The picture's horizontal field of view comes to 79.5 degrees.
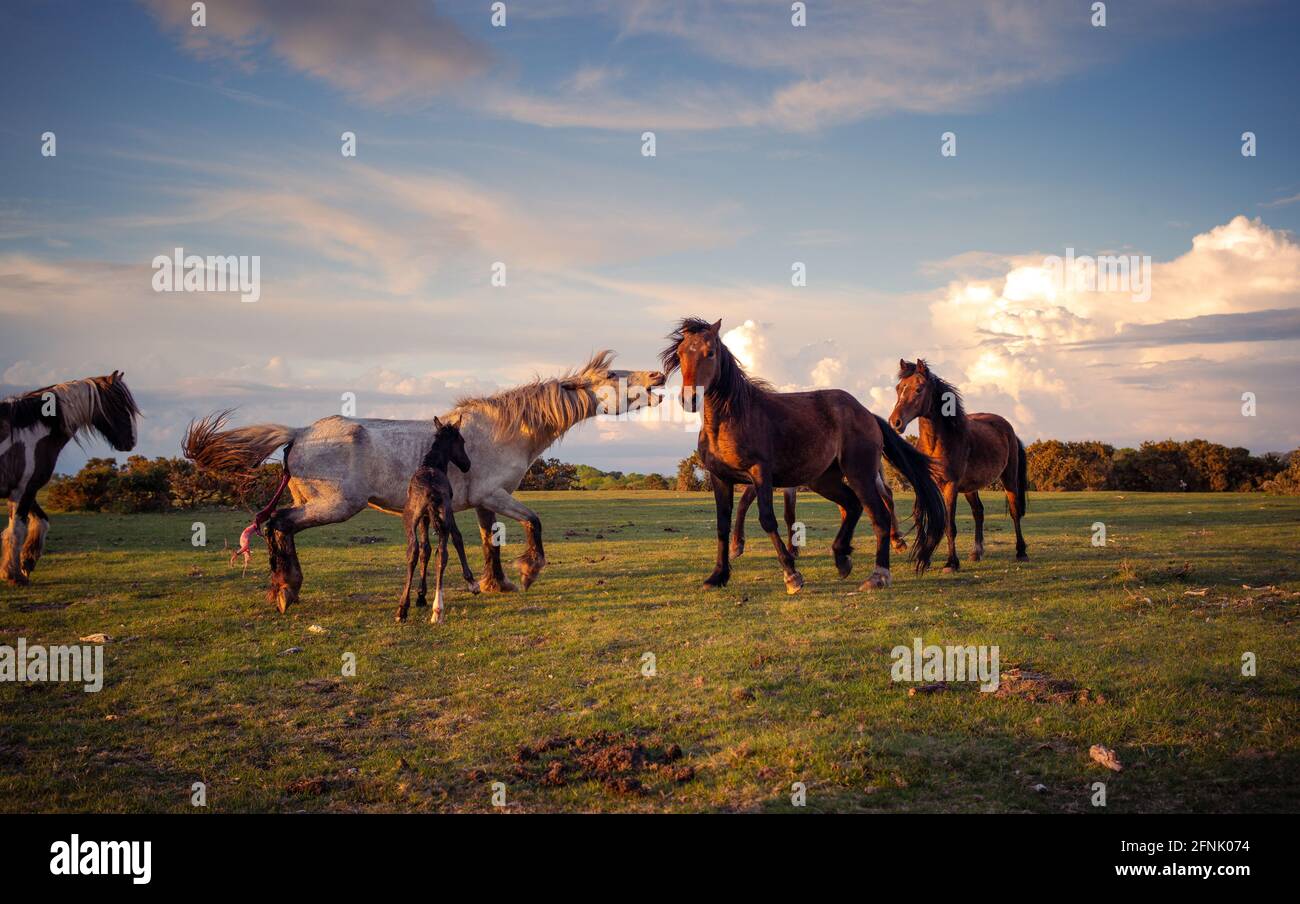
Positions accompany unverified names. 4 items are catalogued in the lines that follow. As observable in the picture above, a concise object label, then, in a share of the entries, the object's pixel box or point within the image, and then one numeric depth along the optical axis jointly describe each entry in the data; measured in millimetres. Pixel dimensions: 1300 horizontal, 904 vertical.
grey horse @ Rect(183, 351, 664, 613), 9227
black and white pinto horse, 10078
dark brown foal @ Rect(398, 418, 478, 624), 8625
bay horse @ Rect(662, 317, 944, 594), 9383
